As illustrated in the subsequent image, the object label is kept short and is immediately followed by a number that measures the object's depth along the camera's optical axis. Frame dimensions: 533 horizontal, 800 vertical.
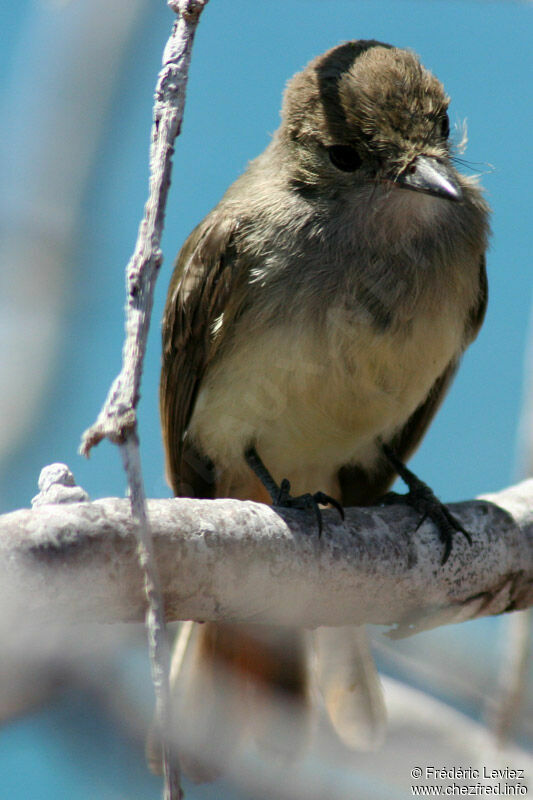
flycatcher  2.04
